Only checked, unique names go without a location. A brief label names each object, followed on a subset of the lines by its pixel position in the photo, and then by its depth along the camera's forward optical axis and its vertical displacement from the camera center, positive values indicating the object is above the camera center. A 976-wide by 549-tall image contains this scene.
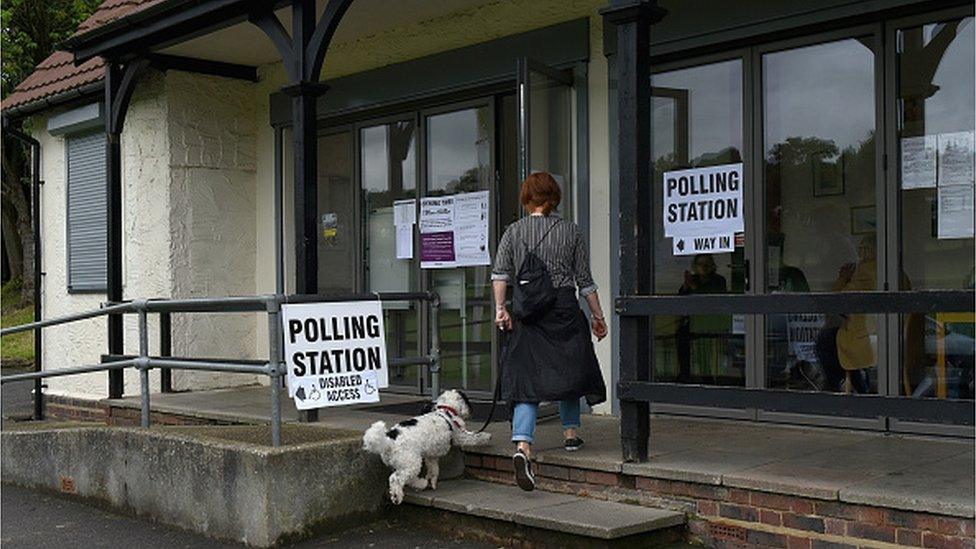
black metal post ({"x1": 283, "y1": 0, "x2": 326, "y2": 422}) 7.65 +0.79
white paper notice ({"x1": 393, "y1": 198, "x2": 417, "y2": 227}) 9.73 +0.47
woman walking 5.90 -0.33
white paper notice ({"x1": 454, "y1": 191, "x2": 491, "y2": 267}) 9.02 +0.28
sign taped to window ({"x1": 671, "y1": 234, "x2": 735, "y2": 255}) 7.36 +0.09
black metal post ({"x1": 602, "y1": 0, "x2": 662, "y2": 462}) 5.70 +0.37
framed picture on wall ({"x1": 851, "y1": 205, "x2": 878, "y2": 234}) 6.73 +0.23
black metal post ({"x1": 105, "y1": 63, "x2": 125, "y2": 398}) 10.04 +0.52
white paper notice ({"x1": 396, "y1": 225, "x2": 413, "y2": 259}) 9.76 +0.19
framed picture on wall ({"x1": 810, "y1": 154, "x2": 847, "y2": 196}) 6.91 +0.54
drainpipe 11.95 +0.86
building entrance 8.15 +0.68
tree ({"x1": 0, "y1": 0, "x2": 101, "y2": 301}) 19.52 +4.60
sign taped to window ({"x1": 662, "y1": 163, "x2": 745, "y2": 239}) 7.35 +0.41
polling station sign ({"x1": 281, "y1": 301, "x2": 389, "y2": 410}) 6.15 -0.55
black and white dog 6.00 -1.07
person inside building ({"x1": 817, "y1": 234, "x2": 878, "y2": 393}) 6.77 -0.56
